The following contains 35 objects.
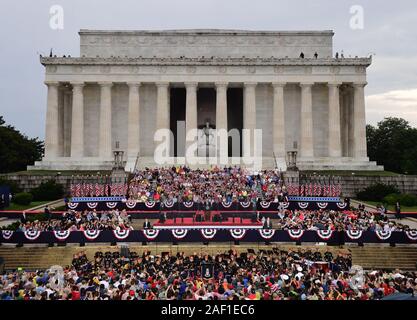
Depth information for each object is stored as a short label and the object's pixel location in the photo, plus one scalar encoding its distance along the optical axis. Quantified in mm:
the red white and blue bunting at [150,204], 45438
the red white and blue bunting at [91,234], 32625
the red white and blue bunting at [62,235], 32594
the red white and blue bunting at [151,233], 32375
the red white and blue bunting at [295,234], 32469
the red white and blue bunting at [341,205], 46031
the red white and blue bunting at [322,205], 45969
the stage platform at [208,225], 36281
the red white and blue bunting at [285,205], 44406
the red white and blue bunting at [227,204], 44278
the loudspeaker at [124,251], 29781
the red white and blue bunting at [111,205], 45250
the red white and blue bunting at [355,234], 32459
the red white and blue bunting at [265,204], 45281
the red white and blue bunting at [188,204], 44622
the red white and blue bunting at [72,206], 44906
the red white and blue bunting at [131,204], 45406
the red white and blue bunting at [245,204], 44719
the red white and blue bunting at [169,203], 45188
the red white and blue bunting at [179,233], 32347
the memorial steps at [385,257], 31422
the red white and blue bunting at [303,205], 45531
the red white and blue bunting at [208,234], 32500
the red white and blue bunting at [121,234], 32562
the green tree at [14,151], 79875
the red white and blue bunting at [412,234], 31969
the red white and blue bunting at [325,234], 32562
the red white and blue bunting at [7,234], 32425
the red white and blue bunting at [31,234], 32344
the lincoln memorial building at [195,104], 70188
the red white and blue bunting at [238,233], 32531
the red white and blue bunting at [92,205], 44769
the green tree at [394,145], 83812
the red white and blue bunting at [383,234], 32219
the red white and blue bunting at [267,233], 32438
